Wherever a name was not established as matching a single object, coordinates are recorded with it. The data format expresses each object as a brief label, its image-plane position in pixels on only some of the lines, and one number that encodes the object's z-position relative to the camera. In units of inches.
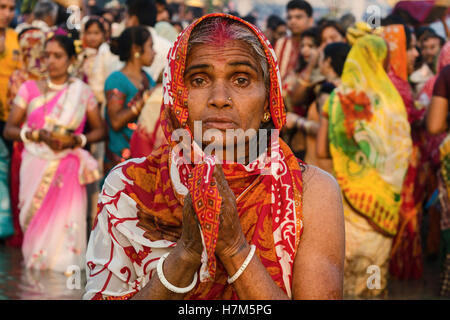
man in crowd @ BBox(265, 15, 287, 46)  439.8
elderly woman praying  89.8
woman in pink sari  266.2
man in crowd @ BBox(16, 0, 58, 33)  377.7
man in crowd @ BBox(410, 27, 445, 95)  373.5
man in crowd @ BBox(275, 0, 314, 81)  360.8
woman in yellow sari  237.3
